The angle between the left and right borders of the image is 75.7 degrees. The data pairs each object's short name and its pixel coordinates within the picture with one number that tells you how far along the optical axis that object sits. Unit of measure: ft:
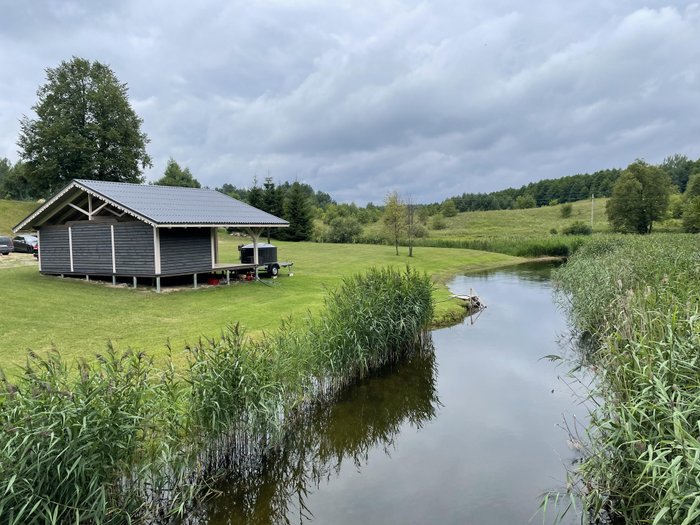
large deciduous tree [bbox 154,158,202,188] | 183.01
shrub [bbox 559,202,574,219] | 240.12
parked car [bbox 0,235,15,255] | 92.38
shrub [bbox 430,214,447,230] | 223.26
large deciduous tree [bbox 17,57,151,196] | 131.23
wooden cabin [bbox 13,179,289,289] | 54.13
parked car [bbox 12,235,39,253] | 98.60
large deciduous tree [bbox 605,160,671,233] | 156.15
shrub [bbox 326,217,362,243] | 154.01
